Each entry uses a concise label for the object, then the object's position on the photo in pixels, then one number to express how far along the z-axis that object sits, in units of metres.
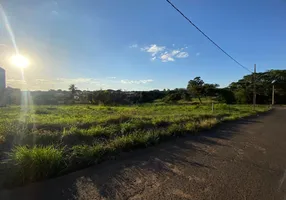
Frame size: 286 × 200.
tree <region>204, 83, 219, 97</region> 34.45
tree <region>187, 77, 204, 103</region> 33.53
